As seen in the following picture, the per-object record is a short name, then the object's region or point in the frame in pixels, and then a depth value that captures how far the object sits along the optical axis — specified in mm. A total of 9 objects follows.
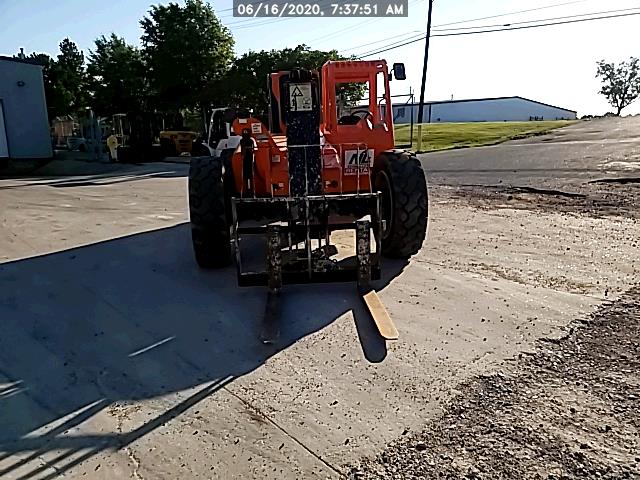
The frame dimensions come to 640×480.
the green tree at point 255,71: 34031
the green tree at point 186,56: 37000
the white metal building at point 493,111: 100062
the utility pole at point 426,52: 32719
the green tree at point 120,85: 39906
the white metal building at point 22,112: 26298
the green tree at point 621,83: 101812
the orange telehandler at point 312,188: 5480
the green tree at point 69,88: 51281
